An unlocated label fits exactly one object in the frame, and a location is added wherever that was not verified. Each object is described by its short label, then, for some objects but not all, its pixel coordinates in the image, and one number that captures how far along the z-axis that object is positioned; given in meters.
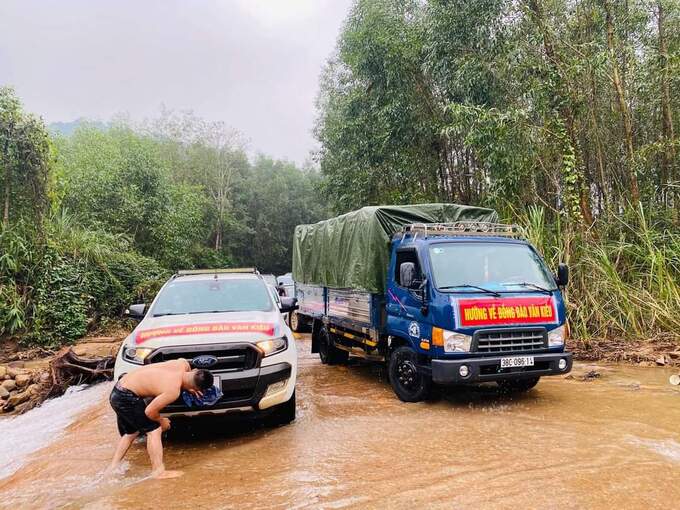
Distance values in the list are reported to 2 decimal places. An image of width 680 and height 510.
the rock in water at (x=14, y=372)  10.97
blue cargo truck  6.14
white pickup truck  5.13
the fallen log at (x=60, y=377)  9.09
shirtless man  4.43
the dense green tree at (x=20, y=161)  15.01
